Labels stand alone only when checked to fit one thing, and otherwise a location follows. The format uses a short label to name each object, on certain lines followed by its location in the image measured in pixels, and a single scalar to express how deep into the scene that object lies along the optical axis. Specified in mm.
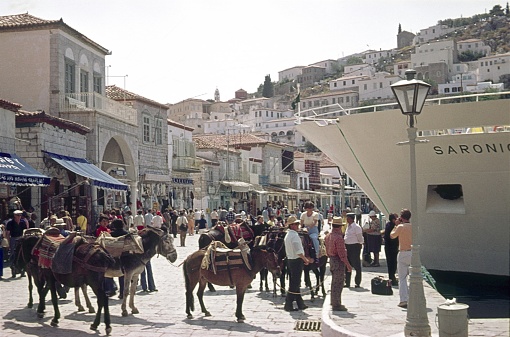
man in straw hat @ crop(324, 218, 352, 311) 9961
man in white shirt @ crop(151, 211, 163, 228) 20466
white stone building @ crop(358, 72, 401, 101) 119312
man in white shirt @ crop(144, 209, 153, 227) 23641
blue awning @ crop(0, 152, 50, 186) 17312
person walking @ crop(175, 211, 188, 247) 24661
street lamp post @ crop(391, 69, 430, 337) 7766
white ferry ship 15398
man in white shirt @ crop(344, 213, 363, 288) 12695
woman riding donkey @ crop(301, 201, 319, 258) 13163
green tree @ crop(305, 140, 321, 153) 112312
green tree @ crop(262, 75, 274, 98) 163250
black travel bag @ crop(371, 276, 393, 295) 11602
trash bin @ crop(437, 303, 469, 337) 6938
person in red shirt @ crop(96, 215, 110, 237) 12594
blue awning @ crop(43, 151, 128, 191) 22047
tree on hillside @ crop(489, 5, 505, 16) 166875
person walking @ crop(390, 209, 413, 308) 10305
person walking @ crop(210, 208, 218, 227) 32903
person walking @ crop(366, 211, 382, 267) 17016
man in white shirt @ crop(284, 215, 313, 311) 10289
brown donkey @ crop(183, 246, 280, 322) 9836
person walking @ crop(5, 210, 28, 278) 15562
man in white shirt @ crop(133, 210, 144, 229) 22984
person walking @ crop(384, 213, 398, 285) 13156
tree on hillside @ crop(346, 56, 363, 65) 167900
